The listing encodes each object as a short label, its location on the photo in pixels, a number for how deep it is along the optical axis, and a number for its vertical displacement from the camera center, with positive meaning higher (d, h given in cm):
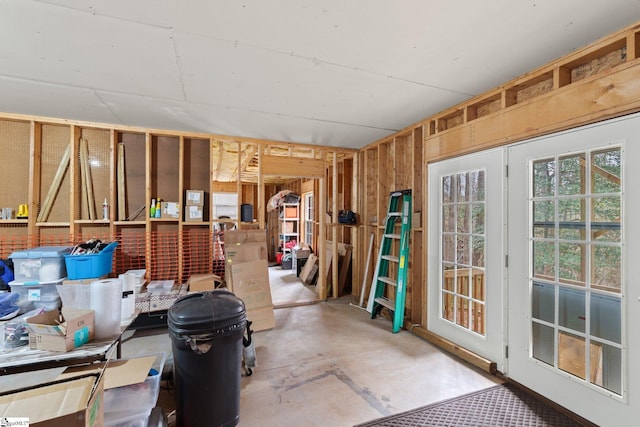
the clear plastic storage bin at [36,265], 311 -57
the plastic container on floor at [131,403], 164 -112
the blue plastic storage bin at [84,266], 324 -59
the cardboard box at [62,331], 163 -69
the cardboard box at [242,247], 394 -46
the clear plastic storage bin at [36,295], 311 -90
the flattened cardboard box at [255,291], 381 -105
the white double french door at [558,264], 188 -40
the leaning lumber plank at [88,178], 393 +51
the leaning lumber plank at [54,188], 378 +36
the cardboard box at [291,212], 887 +9
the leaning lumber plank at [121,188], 405 +38
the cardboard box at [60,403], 104 -74
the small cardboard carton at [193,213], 430 +3
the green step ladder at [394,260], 381 -66
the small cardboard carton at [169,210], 421 +7
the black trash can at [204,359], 187 -98
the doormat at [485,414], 207 -152
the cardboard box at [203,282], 388 -94
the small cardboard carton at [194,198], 430 +25
